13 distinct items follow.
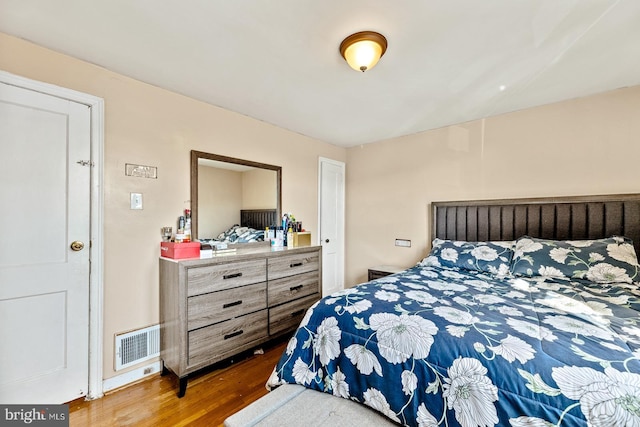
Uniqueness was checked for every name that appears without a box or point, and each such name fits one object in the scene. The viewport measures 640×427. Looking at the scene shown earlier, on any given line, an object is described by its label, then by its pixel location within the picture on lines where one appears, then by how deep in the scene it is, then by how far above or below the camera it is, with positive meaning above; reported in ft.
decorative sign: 6.82 +1.16
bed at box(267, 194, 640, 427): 3.00 -1.69
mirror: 8.02 +0.76
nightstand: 10.48 -2.18
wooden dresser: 6.35 -2.37
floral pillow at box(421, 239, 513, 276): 7.70 -1.24
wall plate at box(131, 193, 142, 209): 6.88 +0.38
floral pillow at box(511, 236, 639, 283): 6.26 -1.12
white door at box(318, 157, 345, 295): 12.39 -0.34
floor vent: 6.59 -3.31
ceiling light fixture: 5.22 +3.34
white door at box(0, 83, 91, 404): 5.33 -0.67
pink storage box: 6.73 -0.88
